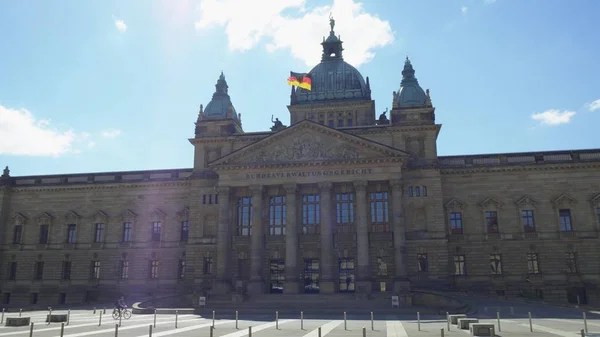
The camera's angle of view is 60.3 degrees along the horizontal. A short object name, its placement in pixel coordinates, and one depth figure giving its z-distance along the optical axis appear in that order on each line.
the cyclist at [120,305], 35.94
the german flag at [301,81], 62.09
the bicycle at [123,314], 36.97
